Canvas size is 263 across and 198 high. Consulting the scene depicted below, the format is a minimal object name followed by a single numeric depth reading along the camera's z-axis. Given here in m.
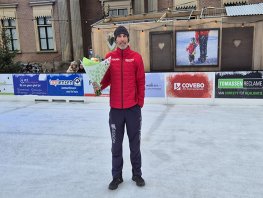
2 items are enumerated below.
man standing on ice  2.90
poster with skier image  8.58
